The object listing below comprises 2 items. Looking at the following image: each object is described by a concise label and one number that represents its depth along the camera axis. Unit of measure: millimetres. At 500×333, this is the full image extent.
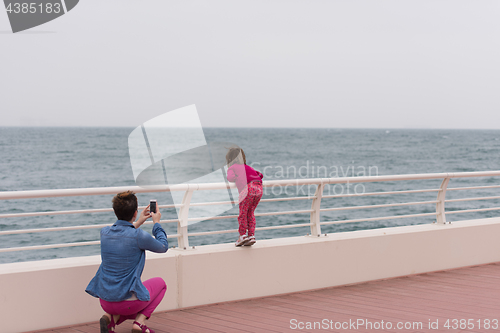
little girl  4926
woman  3625
